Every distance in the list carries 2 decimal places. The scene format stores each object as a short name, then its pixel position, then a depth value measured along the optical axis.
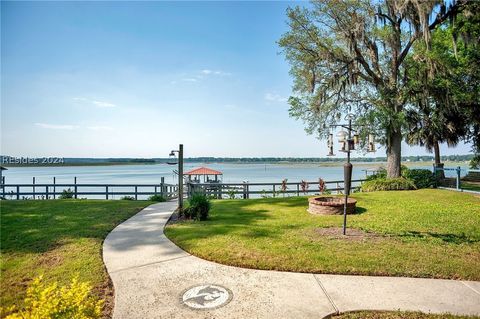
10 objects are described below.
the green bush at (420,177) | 17.31
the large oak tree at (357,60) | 16.55
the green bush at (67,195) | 18.58
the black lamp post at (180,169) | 10.38
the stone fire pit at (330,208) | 10.73
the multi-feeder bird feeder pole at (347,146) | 7.81
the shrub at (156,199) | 16.86
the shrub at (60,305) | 2.71
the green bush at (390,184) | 16.67
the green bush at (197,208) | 9.88
